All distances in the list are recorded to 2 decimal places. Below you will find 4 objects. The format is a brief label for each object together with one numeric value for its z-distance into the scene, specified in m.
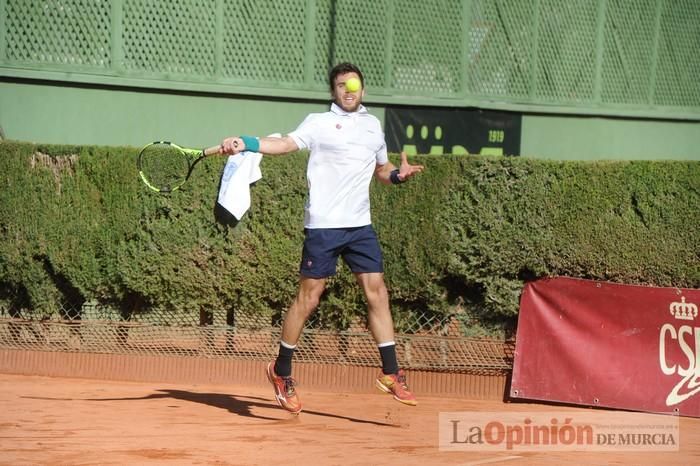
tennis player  14.70
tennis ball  14.68
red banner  16.98
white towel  18.02
